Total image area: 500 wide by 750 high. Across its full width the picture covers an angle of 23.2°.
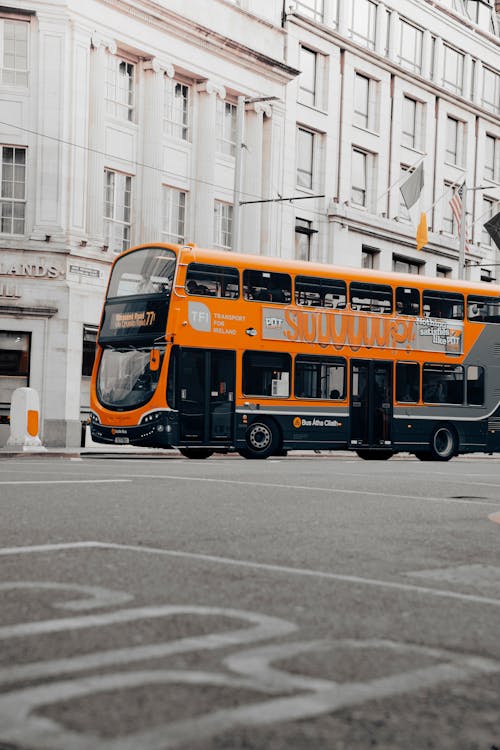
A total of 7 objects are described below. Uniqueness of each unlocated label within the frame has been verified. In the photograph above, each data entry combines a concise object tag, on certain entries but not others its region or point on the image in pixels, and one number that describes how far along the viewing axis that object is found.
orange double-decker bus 24.02
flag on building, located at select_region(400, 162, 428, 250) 46.41
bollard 26.11
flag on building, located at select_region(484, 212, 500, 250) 46.53
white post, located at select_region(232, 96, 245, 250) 35.94
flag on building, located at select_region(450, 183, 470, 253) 45.91
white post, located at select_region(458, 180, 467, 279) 45.38
